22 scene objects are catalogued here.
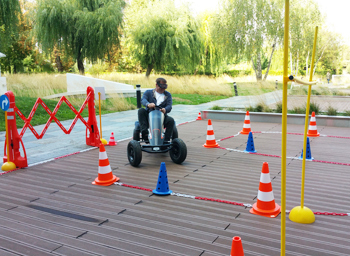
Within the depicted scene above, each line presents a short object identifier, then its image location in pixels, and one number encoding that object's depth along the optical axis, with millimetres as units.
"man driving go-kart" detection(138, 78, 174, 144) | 6109
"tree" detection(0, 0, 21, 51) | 13922
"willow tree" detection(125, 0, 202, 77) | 25828
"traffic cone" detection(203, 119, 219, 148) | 7300
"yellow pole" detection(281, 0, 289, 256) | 2018
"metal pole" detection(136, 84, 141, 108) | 12277
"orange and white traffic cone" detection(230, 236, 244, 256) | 2553
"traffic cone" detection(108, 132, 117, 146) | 7694
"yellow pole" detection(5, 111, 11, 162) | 5678
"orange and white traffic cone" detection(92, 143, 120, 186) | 4879
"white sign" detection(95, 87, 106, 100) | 8120
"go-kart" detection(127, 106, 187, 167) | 5832
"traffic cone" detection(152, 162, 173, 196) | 4391
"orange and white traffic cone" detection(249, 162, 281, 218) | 3740
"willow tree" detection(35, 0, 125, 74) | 22781
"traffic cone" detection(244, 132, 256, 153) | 6815
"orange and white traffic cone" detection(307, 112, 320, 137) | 8438
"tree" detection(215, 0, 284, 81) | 28125
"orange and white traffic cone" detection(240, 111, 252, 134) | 8882
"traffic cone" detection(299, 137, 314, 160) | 6152
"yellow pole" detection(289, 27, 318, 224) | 3510
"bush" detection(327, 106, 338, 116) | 10867
